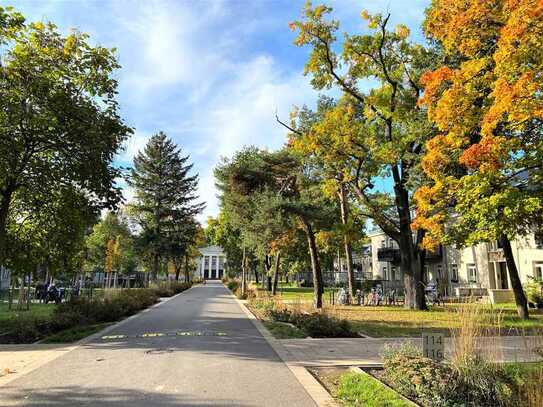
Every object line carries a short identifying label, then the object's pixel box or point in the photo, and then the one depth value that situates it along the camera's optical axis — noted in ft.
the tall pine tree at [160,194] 126.82
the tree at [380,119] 63.57
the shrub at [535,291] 72.43
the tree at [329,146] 64.49
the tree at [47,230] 47.55
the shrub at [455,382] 17.79
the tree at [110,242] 168.45
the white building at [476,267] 89.61
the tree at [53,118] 39.65
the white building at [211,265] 436.76
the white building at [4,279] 133.53
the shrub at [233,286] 138.64
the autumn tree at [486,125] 38.63
